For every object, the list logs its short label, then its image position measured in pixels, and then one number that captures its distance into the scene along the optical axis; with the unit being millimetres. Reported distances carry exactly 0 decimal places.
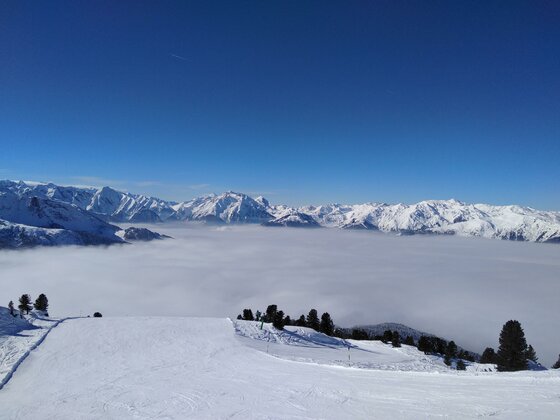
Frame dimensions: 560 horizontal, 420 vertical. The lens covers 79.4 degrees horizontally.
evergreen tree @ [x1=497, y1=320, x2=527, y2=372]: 46375
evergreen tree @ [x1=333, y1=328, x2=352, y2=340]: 88975
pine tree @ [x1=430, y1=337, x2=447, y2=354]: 83306
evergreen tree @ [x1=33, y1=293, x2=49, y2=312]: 66875
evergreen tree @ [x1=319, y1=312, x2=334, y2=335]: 76250
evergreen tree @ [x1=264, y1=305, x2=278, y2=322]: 70238
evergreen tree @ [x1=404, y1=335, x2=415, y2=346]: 92656
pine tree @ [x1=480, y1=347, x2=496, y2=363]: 77512
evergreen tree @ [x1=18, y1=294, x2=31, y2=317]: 58938
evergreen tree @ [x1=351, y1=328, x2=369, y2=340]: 90000
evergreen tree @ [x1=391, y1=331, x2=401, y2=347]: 69575
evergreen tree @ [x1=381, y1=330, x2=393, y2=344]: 80688
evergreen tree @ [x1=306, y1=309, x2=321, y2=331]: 78000
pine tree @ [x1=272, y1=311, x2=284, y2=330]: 54969
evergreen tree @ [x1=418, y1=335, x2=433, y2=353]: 74438
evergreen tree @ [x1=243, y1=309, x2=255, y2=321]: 74375
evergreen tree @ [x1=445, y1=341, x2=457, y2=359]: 71169
